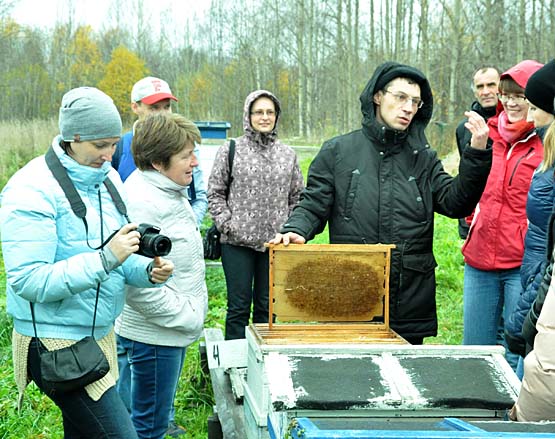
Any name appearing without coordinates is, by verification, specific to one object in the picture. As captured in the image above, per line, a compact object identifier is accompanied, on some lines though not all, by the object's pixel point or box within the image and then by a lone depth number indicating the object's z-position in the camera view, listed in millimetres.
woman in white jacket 3529
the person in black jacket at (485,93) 5684
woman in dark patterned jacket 5375
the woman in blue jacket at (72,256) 2699
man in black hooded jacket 3834
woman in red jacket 4168
